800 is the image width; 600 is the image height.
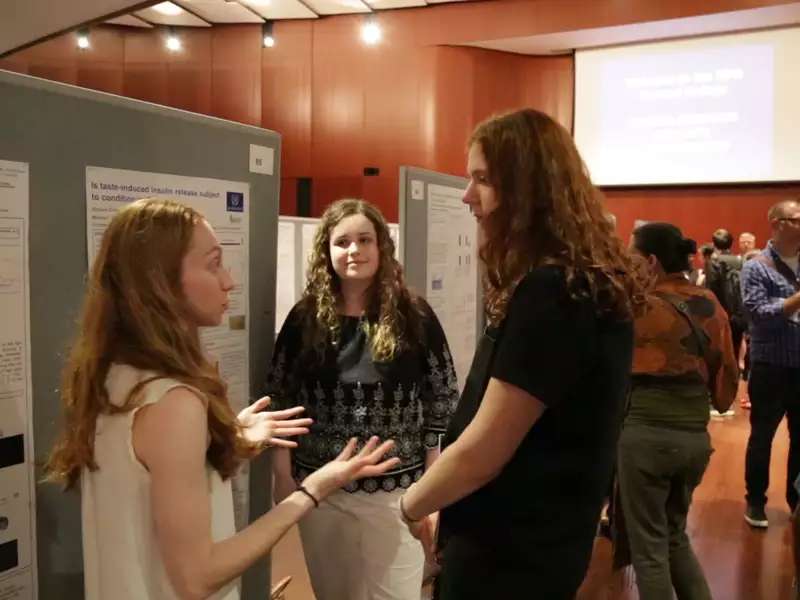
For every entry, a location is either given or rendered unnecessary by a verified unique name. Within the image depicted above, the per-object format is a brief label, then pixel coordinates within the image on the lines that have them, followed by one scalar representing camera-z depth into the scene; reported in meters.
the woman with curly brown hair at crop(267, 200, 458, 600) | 1.82
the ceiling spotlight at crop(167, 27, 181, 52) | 8.27
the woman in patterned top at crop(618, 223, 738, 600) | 2.19
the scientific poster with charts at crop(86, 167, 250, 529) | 1.34
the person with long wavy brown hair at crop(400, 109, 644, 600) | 1.04
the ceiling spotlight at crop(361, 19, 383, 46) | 7.50
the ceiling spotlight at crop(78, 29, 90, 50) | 7.76
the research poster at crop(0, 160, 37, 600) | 1.16
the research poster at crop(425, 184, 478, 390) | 2.58
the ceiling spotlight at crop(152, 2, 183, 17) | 7.38
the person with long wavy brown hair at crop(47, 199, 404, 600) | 0.96
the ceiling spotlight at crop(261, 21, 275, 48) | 7.93
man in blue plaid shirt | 3.19
